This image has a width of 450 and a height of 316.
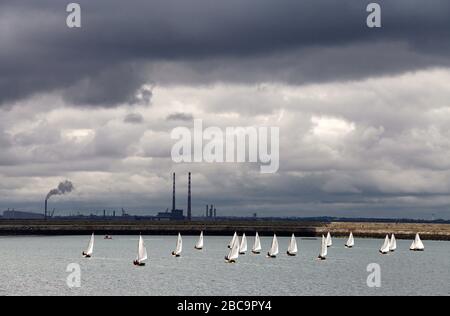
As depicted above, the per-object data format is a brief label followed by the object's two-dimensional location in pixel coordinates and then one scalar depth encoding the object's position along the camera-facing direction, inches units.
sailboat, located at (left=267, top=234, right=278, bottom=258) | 7185.0
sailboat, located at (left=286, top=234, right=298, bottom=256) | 7454.2
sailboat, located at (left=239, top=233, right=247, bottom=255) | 7691.9
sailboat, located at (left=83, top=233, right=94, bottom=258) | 7213.1
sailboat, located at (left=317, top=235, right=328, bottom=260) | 7084.2
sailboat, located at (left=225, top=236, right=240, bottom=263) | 6499.5
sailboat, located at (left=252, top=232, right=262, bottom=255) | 7731.3
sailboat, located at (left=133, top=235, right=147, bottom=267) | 5999.0
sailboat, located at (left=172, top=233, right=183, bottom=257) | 7353.3
